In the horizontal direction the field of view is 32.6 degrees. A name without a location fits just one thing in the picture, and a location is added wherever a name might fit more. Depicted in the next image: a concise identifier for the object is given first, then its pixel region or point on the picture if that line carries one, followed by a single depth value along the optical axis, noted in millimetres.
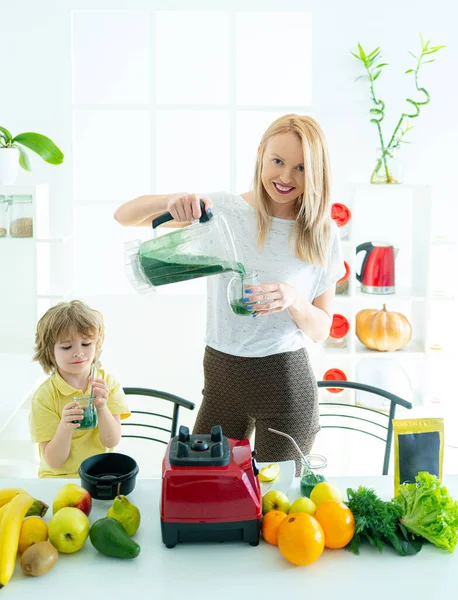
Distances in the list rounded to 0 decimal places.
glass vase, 3523
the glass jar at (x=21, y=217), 3201
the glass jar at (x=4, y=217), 3189
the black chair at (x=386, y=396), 2209
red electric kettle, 3584
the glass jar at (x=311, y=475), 1645
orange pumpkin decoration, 3596
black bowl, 1628
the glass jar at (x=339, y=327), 3600
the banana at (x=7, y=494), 1544
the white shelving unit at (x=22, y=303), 3088
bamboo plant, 3500
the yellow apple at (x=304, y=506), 1504
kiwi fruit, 1374
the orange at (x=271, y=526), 1489
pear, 1504
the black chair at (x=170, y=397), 2209
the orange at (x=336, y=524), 1453
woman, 1996
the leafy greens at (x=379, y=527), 1464
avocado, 1425
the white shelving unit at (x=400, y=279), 3570
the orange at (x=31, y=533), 1434
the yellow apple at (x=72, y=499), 1532
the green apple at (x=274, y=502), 1542
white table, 1343
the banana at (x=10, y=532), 1349
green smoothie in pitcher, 1683
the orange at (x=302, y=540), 1399
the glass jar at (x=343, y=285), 3585
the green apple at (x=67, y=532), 1439
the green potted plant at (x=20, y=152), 3080
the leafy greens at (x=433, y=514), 1450
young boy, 2002
